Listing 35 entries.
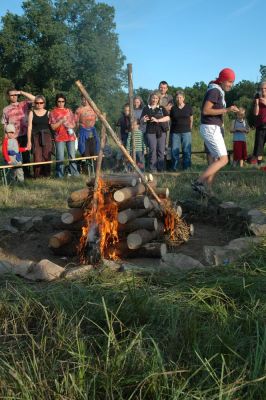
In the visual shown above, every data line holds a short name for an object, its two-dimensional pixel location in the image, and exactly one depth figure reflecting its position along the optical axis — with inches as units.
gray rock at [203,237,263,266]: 159.2
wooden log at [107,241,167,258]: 181.8
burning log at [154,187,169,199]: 215.2
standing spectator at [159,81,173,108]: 431.8
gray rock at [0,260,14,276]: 156.4
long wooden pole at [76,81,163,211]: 181.5
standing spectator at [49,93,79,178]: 410.3
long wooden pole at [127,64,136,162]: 231.1
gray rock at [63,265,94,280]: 147.1
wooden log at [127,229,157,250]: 179.0
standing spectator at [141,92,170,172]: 410.9
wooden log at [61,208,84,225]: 192.2
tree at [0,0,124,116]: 1282.0
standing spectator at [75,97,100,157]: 432.1
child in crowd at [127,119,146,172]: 428.9
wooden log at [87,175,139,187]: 197.2
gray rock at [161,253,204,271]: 152.1
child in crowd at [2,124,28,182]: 389.4
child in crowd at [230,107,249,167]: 468.4
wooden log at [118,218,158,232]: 188.4
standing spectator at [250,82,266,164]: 410.3
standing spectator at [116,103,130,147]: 449.1
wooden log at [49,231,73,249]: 189.0
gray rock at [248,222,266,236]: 186.5
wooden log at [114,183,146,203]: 184.2
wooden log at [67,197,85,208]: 194.9
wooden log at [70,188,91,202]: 193.8
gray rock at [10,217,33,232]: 226.0
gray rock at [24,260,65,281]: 150.8
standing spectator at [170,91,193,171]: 423.8
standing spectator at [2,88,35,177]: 406.6
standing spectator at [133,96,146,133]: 428.5
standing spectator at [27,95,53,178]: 407.8
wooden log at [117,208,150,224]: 184.7
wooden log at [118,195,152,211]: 191.7
